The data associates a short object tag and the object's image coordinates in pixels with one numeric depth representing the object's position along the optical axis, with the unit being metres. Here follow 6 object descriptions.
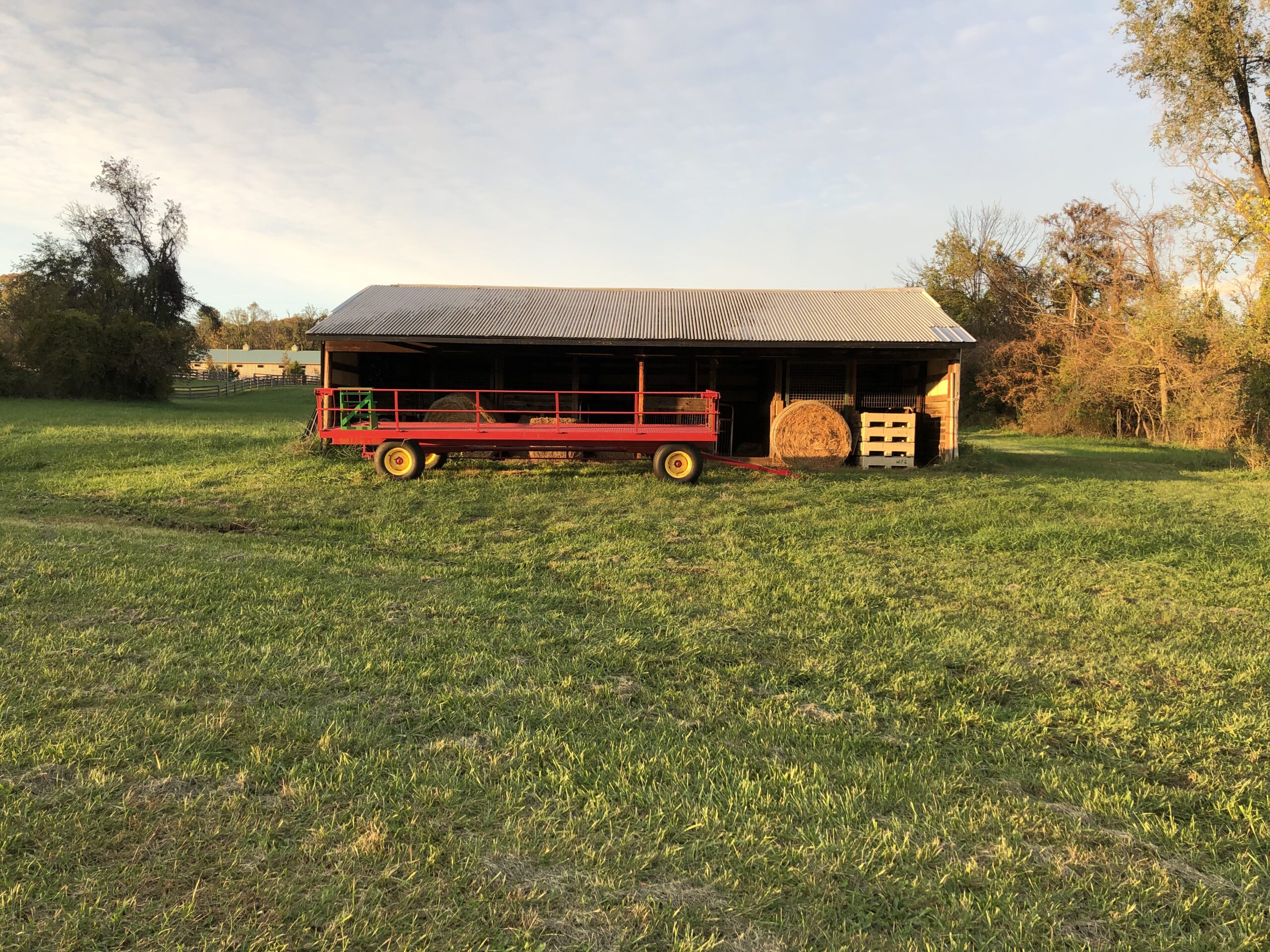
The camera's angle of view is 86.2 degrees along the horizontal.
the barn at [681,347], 13.63
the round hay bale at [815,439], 13.30
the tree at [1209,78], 16.94
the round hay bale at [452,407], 13.29
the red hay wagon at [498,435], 11.59
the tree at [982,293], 34.38
